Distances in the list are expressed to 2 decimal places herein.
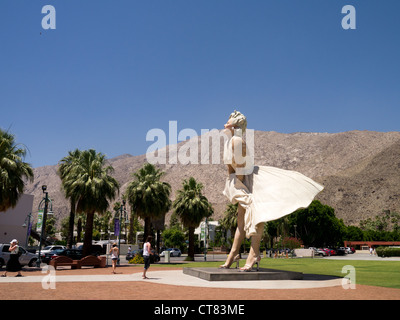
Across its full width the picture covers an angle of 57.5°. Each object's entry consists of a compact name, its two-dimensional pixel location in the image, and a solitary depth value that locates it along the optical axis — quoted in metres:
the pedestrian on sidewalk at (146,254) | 15.42
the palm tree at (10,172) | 24.12
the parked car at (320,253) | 58.67
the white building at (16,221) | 46.03
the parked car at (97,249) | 42.17
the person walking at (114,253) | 19.13
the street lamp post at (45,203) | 27.09
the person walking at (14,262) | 16.73
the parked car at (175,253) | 56.25
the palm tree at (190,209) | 41.19
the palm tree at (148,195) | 37.09
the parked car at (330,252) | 60.56
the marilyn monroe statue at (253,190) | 14.88
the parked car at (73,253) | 31.66
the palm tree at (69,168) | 39.12
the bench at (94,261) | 25.19
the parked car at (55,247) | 44.91
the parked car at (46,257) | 30.42
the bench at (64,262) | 23.69
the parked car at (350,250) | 80.36
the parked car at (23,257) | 25.14
